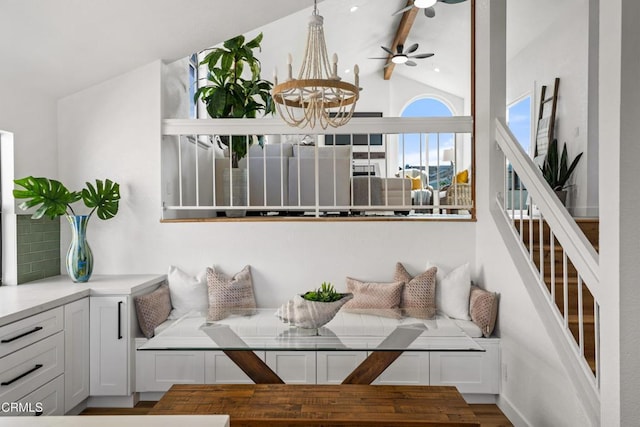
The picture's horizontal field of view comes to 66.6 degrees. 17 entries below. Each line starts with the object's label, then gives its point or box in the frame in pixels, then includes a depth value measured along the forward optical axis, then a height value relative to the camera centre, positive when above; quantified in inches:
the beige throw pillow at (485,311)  135.8 -28.4
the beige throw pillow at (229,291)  146.4 -24.0
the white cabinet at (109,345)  130.6 -35.5
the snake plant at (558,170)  196.2 +16.1
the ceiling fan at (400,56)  303.6 +96.9
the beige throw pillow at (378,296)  144.1 -25.6
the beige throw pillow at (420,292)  144.6 -24.3
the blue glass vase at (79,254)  138.4 -11.5
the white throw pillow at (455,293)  143.6 -24.8
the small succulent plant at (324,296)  100.2 -17.6
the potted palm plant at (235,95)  176.1 +43.8
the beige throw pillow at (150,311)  133.3 -27.4
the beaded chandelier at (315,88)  102.0 +26.9
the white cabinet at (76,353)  120.3 -35.6
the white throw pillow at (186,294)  148.1 -24.8
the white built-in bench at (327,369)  136.3 -44.4
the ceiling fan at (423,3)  200.7 +86.3
